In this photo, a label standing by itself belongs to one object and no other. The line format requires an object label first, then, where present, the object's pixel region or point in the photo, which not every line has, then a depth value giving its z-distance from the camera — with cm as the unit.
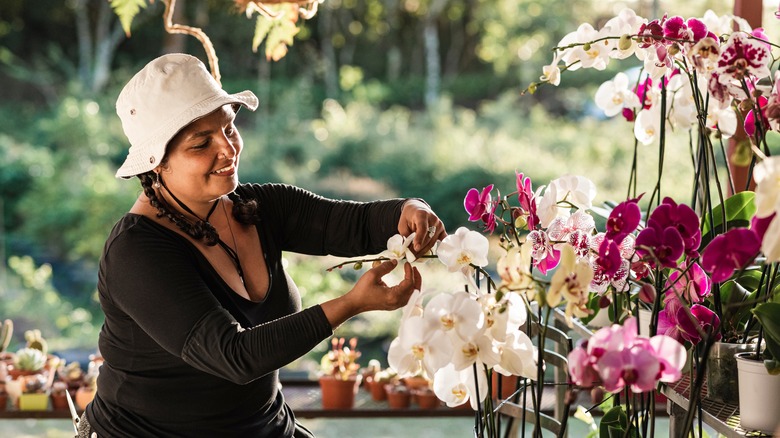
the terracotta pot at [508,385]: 306
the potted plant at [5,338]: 338
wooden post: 253
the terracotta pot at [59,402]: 316
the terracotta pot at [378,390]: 329
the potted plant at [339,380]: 311
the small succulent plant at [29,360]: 323
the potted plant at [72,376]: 322
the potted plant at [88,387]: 314
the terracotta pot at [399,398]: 314
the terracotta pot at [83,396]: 313
